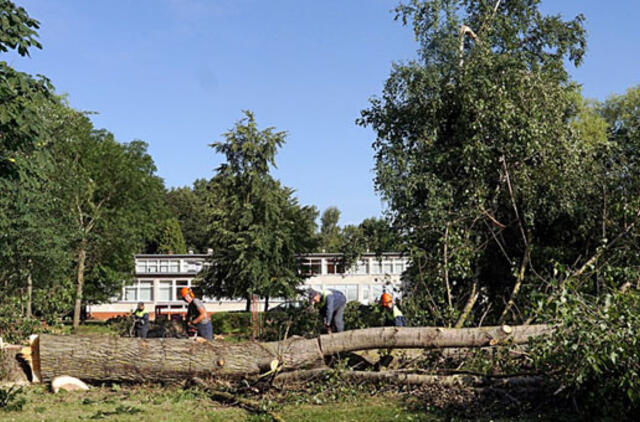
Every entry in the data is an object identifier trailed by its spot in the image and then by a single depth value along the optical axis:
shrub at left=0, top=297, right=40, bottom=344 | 13.77
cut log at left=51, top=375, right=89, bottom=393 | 9.22
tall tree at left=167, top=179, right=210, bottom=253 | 64.25
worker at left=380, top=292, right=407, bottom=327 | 12.29
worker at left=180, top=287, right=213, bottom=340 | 11.60
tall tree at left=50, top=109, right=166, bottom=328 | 28.80
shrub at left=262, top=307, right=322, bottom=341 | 17.72
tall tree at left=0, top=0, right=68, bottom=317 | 10.09
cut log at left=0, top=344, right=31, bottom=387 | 9.88
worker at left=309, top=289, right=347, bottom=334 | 11.88
